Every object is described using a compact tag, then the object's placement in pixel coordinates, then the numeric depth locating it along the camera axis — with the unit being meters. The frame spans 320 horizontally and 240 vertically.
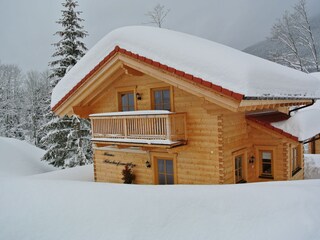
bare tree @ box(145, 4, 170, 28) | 24.87
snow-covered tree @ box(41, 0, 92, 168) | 18.17
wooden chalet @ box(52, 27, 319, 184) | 8.37
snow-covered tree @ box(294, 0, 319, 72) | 24.97
